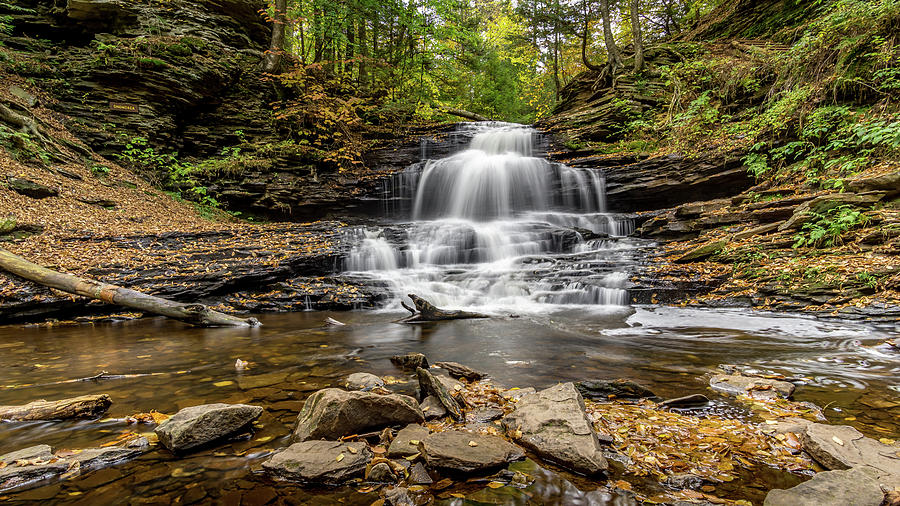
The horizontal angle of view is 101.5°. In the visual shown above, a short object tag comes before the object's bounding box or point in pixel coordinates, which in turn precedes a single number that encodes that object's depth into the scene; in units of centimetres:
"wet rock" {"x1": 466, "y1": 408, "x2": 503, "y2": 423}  247
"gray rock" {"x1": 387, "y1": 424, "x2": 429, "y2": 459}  196
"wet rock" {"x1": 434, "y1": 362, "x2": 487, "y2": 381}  344
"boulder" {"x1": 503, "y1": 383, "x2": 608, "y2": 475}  187
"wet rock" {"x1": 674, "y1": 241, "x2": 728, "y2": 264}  762
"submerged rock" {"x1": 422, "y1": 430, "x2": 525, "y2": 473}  179
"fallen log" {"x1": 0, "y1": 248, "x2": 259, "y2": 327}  611
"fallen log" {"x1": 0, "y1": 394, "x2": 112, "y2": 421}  246
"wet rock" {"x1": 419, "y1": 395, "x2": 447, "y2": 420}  246
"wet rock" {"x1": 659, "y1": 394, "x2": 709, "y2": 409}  264
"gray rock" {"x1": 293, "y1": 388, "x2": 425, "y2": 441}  212
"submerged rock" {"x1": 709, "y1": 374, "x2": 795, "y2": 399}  284
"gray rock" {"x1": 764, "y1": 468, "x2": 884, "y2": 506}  145
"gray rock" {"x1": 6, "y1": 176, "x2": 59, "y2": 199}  842
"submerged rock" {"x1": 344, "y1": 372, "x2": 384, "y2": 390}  314
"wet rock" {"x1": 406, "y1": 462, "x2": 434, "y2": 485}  176
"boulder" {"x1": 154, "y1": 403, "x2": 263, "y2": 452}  202
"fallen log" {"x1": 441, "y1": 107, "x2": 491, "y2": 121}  1973
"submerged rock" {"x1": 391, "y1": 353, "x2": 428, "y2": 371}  367
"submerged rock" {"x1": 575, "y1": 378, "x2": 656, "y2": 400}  288
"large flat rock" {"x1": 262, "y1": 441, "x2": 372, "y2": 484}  177
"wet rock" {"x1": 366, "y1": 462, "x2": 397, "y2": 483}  179
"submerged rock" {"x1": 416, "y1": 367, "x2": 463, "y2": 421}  249
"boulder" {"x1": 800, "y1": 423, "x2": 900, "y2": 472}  176
